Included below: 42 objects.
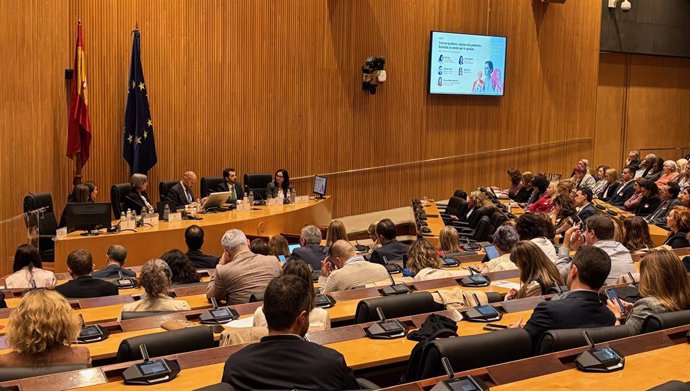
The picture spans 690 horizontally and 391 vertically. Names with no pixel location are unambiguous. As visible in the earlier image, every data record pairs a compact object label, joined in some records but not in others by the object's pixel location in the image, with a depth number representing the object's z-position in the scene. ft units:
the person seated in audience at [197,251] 24.17
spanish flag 34.63
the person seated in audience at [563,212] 31.01
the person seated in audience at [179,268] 20.70
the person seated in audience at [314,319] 13.87
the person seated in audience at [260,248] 22.45
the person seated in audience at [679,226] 26.04
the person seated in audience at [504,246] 20.84
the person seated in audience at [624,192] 44.45
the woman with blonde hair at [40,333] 11.34
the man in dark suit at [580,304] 12.71
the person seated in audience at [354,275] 18.78
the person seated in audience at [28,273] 20.43
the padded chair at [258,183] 40.43
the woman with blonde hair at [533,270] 16.33
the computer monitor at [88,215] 28.35
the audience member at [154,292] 16.11
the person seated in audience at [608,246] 20.11
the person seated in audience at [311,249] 24.08
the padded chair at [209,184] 39.06
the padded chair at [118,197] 33.73
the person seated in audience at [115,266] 21.72
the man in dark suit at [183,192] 36.73
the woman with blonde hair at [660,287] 13.75
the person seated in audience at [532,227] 21.85
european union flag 36.83
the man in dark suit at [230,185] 38.96
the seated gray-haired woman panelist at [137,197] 34.19
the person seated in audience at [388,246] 24.52
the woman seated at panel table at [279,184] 39.68
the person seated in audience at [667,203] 35.73
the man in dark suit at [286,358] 9.49
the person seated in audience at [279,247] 24.21
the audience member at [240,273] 18.51
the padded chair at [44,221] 29.23
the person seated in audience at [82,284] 18.42
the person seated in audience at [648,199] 38.24
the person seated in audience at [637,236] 25.70
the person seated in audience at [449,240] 26.18
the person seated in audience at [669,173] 45.09
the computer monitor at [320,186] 42.01
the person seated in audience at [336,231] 23.91
